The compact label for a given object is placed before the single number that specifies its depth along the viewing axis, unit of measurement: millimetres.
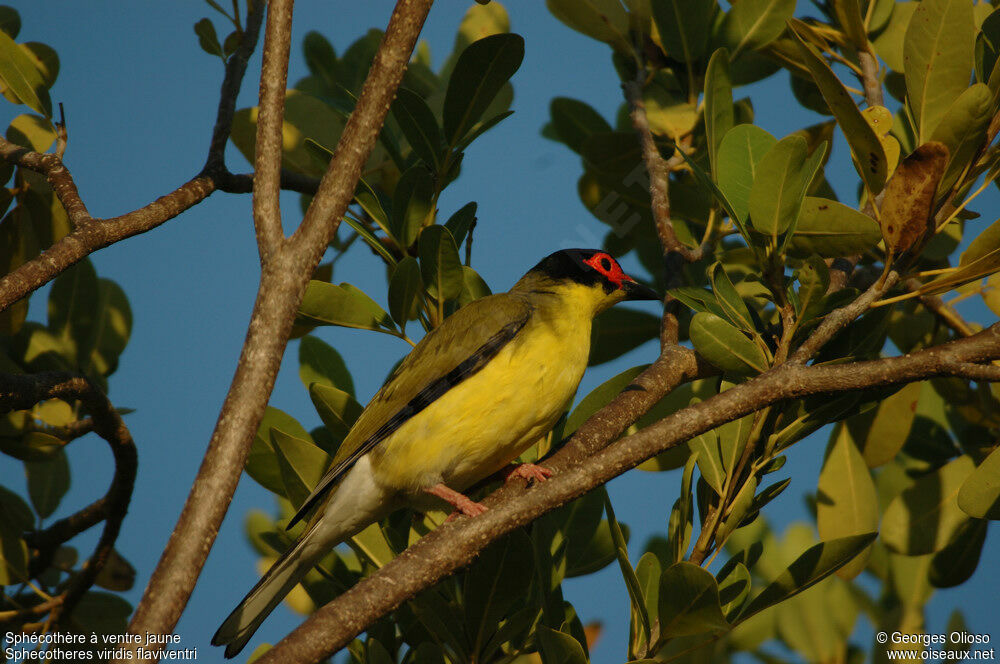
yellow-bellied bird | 6832
